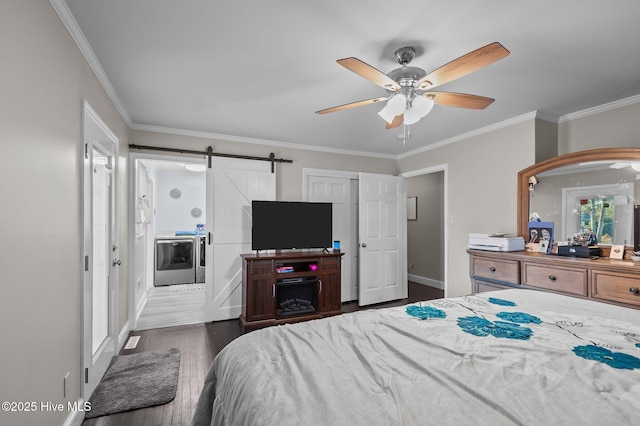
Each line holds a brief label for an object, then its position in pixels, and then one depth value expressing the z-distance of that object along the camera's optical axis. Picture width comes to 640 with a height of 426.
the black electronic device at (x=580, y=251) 2.57
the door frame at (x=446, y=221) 4.16
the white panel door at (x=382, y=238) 4.62
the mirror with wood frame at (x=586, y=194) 2.59
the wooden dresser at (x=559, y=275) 2.15
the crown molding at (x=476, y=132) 3.19
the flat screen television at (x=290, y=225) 3.83
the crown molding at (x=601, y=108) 2.71
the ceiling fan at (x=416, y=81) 1.62
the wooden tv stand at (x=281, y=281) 3.59
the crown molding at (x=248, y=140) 3.70
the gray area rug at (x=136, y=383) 2.14
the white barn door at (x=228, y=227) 3.93
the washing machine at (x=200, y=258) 6.05
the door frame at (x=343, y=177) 4.50
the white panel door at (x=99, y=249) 2.02
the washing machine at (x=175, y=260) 5.79
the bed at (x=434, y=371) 0.80
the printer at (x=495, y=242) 2.99
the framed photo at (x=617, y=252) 2.53
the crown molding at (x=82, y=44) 1.60
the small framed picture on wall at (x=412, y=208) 6.23
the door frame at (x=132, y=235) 3.51
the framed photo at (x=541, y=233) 3.02
